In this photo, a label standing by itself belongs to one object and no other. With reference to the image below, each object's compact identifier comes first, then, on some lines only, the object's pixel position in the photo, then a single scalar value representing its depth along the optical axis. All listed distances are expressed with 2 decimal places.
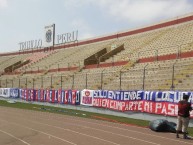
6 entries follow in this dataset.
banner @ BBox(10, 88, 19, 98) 23.72
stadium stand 13.71
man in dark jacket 7.50
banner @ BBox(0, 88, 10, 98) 25.00
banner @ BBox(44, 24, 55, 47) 36.66
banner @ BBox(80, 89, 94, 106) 15.51
